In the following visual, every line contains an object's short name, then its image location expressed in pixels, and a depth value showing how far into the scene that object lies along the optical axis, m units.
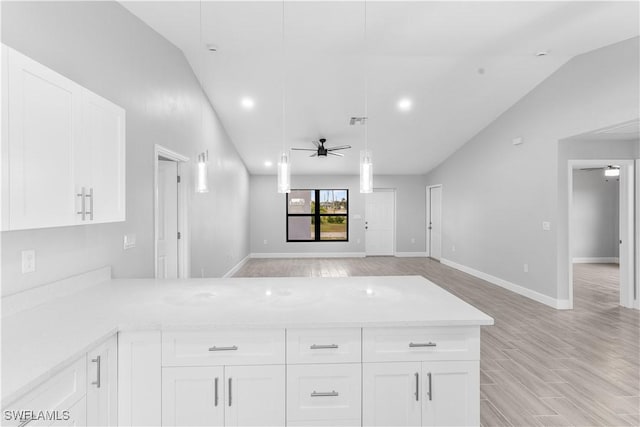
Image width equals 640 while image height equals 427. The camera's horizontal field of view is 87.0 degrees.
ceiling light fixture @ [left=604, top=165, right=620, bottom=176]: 6.58
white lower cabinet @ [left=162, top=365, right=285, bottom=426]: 1.62
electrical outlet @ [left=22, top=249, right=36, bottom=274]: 1.78
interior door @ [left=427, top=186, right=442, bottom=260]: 8.67
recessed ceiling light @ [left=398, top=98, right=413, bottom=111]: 5.39
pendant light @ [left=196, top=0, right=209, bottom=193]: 2.53
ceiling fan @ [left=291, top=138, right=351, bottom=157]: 6.43
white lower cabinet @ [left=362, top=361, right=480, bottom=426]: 1.66
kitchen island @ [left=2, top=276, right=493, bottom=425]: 1.61
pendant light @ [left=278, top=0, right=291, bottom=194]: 2.29
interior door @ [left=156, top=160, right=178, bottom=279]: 3.96
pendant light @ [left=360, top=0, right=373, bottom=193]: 2.29
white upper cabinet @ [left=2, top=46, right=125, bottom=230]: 1.34
